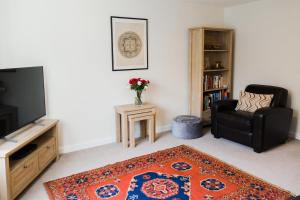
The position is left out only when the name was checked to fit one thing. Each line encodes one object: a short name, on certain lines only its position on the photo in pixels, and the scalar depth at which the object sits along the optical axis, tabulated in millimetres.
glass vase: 3998
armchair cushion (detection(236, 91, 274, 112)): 3867
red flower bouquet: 3900
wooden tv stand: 2229
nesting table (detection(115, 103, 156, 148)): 3723
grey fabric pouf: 4141
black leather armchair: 3484
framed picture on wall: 3824
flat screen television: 2482
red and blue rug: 2510
